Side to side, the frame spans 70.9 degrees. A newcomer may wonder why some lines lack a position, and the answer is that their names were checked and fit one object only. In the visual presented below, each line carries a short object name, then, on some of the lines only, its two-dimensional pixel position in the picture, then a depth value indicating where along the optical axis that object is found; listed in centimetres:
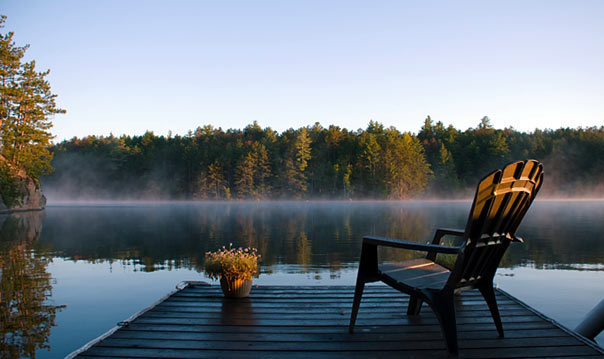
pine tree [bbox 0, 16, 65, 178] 2759
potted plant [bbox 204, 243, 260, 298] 372
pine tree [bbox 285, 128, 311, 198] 5116
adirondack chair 239
